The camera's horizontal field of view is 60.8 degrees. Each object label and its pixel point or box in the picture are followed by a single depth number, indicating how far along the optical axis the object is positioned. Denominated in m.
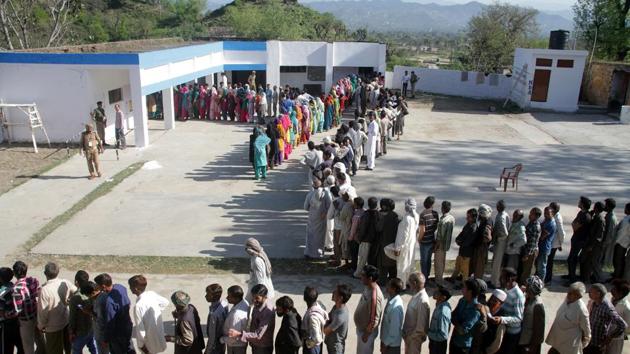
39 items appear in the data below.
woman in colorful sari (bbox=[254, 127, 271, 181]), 12.53
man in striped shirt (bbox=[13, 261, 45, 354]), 5.32
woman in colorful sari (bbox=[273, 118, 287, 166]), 13.53
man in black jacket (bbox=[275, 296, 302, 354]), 4.83
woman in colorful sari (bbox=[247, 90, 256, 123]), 19.53
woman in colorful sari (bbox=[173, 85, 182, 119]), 20.06
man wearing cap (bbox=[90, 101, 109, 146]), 15.02
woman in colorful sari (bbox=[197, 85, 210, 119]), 20.03
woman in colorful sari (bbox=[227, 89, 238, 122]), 19.77
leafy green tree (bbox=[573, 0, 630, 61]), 27.09
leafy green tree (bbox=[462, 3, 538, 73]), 33.56
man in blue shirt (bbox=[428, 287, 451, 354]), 4.97
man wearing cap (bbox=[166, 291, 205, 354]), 4.86
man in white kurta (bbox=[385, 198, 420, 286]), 6.98
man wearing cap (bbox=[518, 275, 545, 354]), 5.04
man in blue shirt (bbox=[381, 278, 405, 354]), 5.03
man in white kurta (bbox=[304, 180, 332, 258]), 8.23
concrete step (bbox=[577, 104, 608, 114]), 22.86
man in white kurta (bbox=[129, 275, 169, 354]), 4.98
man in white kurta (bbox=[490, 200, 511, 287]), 7.09
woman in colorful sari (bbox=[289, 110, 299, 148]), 15.25
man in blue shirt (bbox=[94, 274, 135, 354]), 5.07
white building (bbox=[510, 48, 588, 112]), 22.89
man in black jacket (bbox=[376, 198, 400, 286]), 7.16
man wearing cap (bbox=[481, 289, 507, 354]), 5.01
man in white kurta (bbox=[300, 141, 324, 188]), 10.92
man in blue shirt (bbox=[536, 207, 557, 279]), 7.13
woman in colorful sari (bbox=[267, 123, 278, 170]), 13.36
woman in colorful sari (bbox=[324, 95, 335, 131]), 18.38
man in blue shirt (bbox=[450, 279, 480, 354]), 4.92
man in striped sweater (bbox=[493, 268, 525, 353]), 5.07
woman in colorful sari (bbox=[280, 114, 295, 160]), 14.26
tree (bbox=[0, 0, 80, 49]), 28.14
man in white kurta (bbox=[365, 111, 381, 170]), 13.05
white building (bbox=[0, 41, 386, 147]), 15.25
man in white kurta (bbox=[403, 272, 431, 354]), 5.06
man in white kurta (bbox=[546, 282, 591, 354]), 5.07
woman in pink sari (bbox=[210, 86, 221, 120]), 19.86
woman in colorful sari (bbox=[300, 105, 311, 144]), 16.28
